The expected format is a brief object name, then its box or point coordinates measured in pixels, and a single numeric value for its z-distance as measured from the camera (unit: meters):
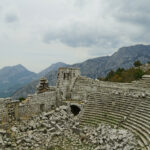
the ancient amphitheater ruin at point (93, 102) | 14.48
